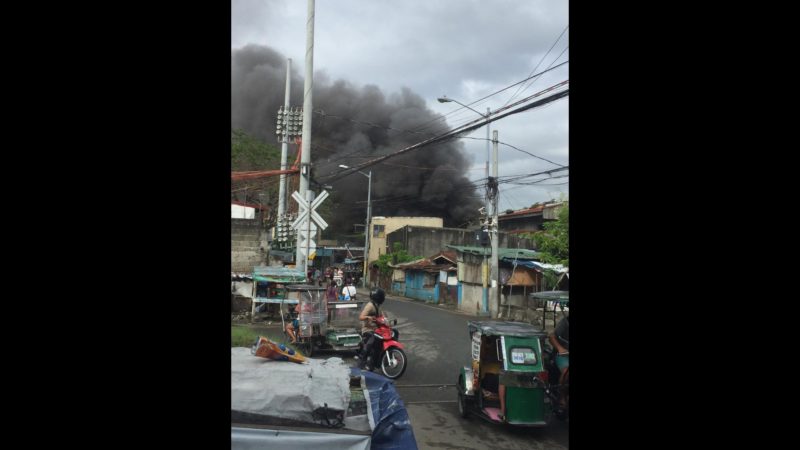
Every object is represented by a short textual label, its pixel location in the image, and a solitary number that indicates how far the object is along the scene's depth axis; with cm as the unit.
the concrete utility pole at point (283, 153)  1484
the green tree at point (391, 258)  3080
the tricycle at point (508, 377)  488
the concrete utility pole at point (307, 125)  1048
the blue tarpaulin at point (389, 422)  319
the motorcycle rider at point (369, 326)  682
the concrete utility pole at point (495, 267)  1578
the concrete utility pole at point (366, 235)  3125
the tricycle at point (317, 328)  834
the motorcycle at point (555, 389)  536
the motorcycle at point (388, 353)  687
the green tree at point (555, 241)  1357
